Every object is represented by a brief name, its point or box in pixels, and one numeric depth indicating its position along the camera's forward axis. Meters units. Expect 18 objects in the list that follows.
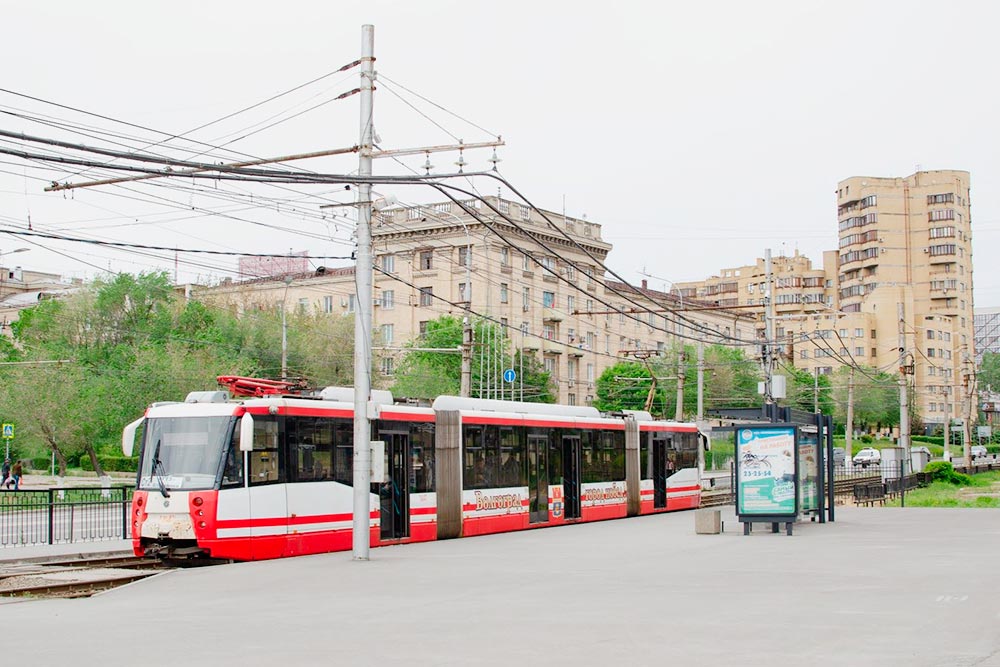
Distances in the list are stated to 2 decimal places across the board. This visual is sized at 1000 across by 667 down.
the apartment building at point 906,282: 127.56
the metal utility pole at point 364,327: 20.92
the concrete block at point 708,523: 25.78
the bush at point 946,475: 57.62
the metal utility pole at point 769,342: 38.84
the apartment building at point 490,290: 79.56
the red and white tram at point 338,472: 20.56
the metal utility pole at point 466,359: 36.34
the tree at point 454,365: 69.19
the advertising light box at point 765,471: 25.39
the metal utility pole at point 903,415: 57.84
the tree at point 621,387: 86.38
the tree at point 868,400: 115.81
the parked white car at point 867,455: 86.50
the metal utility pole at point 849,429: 71.62
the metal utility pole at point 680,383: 52.75
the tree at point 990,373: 164.38
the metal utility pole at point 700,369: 51.70
